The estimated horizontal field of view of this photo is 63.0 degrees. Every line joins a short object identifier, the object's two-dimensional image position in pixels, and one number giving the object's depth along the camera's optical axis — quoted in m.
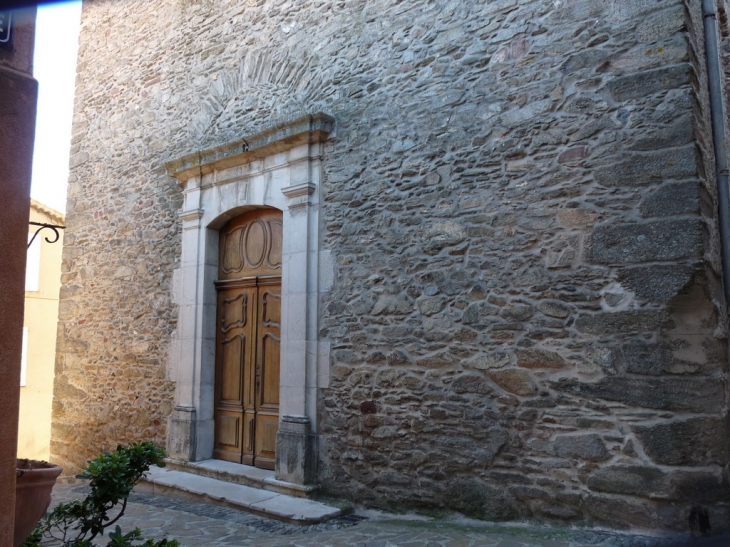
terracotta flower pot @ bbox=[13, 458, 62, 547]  2.73
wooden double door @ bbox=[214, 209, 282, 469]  5.84
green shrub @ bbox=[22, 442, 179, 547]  3.11
